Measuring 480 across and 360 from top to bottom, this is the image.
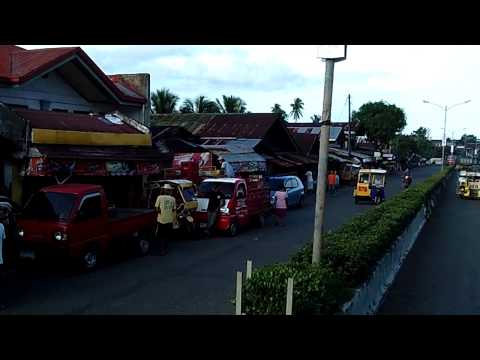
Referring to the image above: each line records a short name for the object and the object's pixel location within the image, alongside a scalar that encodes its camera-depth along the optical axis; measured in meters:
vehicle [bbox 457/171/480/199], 37.69
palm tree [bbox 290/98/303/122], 91.88
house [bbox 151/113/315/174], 33.62
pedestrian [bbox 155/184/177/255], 14.13
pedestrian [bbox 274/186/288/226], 19.95
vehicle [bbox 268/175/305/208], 26.81
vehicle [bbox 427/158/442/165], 145.50
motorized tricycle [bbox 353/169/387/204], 30.24
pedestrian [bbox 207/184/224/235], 17.28
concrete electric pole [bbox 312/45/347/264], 7.71
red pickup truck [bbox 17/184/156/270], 11.44
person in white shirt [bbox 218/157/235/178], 24.17
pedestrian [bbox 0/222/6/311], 9.36
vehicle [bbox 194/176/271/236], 17.39
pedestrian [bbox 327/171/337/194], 39.77
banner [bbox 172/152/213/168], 23.14
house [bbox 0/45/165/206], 15.02
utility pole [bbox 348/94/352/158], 52.38
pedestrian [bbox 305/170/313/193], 37.01
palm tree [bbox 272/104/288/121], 77.52
